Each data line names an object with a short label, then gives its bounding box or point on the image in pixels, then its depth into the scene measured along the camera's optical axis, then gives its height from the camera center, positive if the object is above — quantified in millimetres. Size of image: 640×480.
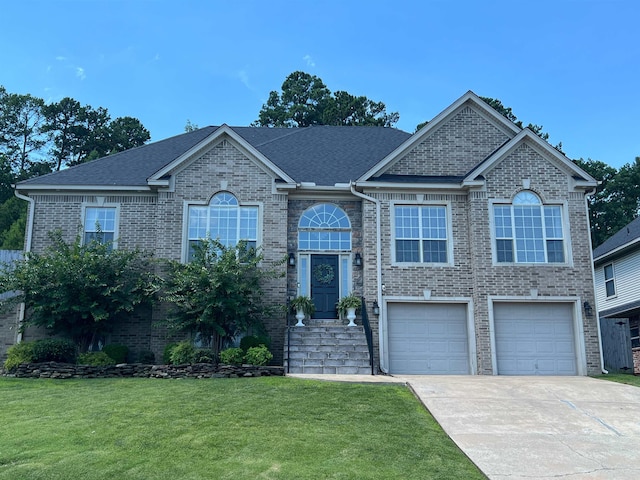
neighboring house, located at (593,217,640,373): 21641 +2715
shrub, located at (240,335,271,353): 16000 +368
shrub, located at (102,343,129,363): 16297 +131
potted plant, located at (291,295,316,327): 17484 +1348
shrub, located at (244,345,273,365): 15125 +11
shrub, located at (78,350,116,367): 15469 -58
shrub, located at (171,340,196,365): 15172 +60
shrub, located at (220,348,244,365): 15133 -12
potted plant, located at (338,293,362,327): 17453 +1377
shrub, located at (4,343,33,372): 15320 +16
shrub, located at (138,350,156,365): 16594 -11
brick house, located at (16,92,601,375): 17391 +3560
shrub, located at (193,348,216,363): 15234 +13
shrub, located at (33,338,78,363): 15391 +136
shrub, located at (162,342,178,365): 15797 +88
